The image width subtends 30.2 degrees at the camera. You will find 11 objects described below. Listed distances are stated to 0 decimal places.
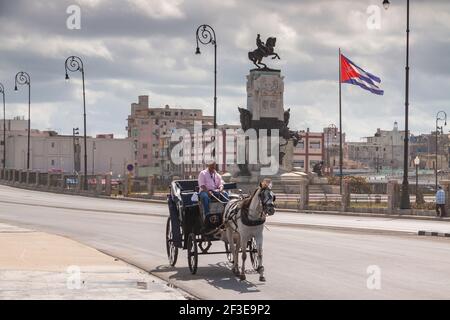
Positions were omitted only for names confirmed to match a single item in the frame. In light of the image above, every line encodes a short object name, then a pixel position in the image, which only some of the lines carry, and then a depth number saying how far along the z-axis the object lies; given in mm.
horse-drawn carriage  16297
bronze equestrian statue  76750
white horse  14359
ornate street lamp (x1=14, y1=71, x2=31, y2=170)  82675
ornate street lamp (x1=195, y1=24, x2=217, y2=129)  57384
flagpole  73331
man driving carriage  16359
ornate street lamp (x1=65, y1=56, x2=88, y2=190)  69162
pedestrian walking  41000
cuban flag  57875
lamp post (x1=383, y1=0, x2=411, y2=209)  44219
